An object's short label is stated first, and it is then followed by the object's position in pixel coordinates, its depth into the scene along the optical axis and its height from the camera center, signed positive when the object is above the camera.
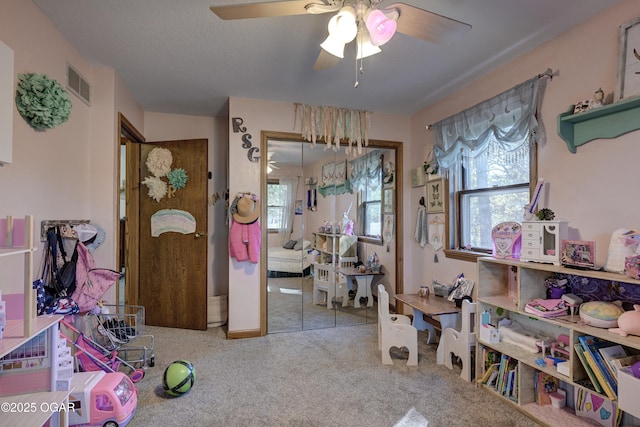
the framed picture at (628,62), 1.68 +0.82
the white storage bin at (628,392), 1.43 -0.81
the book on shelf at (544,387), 1.99 -1.08
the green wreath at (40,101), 1.75 +0.65
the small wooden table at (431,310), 2.62 -0.79
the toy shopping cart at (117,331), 2.35 -0.89
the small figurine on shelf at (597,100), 1.81 +0.65
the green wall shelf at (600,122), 1.70 +0.53
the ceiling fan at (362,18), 1.39 +0.90
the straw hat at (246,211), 3.09 +0.04
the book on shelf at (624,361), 1.55 -0.72
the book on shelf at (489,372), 2.18 -1.08
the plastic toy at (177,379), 2.08 -1.08
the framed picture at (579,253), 1.73 -0.21
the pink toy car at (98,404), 1.69 -1.01
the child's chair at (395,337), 2.59 -1.00
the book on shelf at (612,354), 1.57 -0.71
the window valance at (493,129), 2.23 +0.69
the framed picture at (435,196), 3.16 +0.19
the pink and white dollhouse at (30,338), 1.21 -0.48
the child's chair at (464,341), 2.35 -0.96
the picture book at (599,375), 1.57 -0.81
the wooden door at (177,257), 3.45 -0.46
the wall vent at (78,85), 2.27 +0.96
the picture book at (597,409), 1.71 -1.09
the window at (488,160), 2.29 +0.46
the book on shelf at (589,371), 1.62 -0.81
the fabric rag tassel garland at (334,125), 3.37 +0.97
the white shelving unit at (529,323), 1.70 -0.61
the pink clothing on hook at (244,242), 3.14 -0.27
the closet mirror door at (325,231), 3.42 -0.18
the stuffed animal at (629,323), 1.51 -0.52
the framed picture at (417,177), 3.48 +0.41
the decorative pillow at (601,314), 1.64 -0.52
